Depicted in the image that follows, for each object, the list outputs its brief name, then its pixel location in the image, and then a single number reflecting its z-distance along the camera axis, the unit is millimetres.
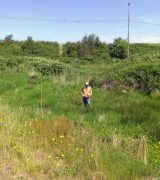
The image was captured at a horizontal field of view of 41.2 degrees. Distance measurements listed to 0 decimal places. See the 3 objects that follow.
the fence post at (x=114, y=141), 4271
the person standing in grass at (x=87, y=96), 7960
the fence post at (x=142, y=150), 3844
